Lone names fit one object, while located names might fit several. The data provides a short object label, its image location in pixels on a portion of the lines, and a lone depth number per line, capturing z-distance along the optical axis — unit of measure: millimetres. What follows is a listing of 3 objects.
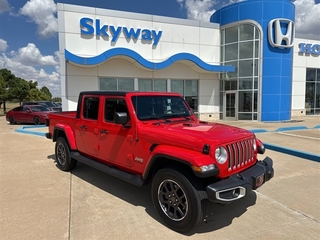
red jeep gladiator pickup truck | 3055
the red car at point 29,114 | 16203
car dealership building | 14812
